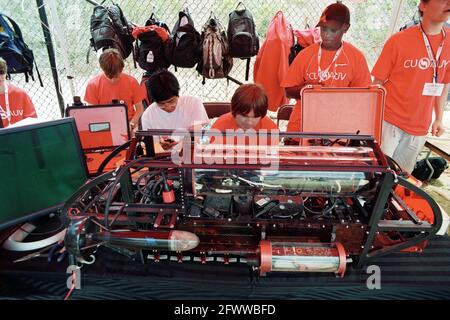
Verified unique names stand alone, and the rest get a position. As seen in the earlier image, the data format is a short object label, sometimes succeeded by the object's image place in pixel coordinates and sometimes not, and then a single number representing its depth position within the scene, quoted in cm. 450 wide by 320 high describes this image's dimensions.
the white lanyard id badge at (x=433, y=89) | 245
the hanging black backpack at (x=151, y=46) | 353
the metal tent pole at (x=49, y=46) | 366
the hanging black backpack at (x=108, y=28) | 348
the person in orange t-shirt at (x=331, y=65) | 249
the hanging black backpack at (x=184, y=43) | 351
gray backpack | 356
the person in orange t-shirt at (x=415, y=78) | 237
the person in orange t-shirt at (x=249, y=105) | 187
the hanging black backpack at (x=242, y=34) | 353
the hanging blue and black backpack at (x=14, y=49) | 322
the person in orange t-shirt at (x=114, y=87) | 293
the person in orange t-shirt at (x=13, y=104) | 266
